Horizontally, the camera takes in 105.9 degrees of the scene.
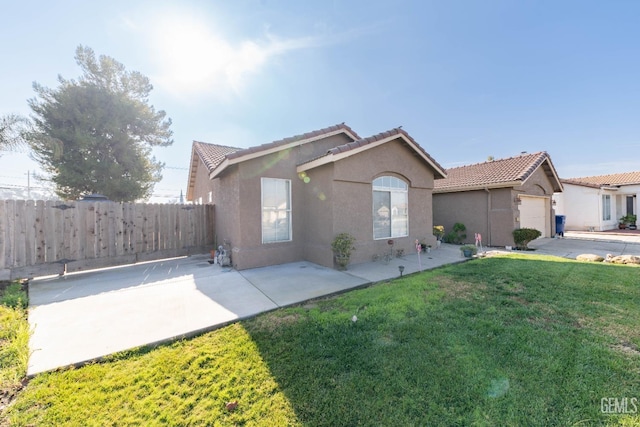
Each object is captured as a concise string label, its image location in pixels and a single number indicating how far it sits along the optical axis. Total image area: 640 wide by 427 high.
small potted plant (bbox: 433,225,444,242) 13.54
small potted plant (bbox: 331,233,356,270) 8.31
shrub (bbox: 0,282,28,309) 5.60
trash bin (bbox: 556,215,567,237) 16.88
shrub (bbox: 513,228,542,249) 12.48
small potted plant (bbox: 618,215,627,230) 21.26
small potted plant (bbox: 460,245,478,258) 10.35
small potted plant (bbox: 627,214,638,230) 21.05
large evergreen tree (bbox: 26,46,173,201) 16.72
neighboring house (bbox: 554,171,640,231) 20.08
